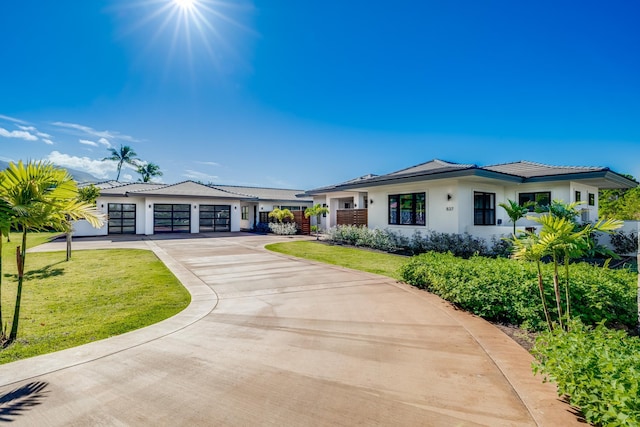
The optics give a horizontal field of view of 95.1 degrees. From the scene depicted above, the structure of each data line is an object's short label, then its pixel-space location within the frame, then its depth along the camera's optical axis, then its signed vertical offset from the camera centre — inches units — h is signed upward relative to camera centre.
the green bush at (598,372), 76.5 -47.6
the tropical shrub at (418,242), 487.2 -43.3
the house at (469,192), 503.8 +51.9
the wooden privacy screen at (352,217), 724.0 +4.8
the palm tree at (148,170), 1854.1 +311.0
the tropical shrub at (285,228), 956.6 -30.1
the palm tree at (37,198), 152.1 +11.9
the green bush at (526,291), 174.2 -48.0
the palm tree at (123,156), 1788.9 +391.3
